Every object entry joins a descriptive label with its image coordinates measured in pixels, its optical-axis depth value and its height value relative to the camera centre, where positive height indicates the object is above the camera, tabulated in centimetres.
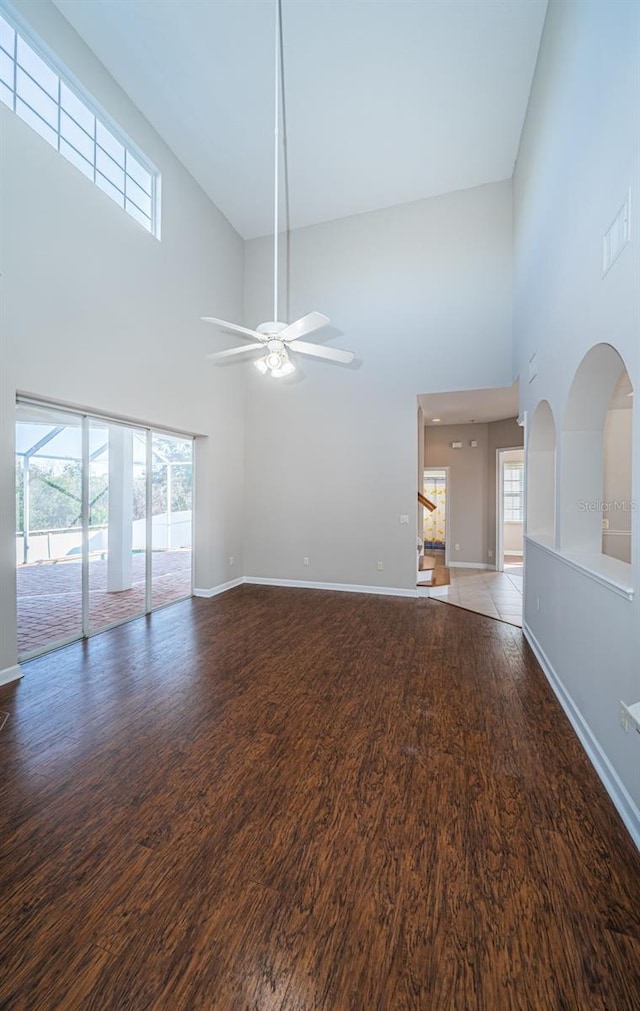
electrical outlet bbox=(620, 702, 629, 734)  187 -101
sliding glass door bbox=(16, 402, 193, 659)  373 -17
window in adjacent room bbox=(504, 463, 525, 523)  970 +30
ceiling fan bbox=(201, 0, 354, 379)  335 +148
